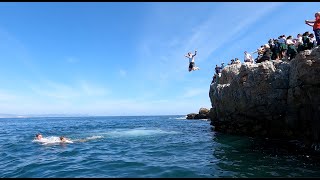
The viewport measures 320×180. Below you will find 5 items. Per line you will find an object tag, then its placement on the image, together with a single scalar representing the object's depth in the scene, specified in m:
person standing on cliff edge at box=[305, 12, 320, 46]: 14.17
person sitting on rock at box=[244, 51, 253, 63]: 23.15
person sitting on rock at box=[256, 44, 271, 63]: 20.08
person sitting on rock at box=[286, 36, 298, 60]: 16.49
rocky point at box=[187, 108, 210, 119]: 62.48
